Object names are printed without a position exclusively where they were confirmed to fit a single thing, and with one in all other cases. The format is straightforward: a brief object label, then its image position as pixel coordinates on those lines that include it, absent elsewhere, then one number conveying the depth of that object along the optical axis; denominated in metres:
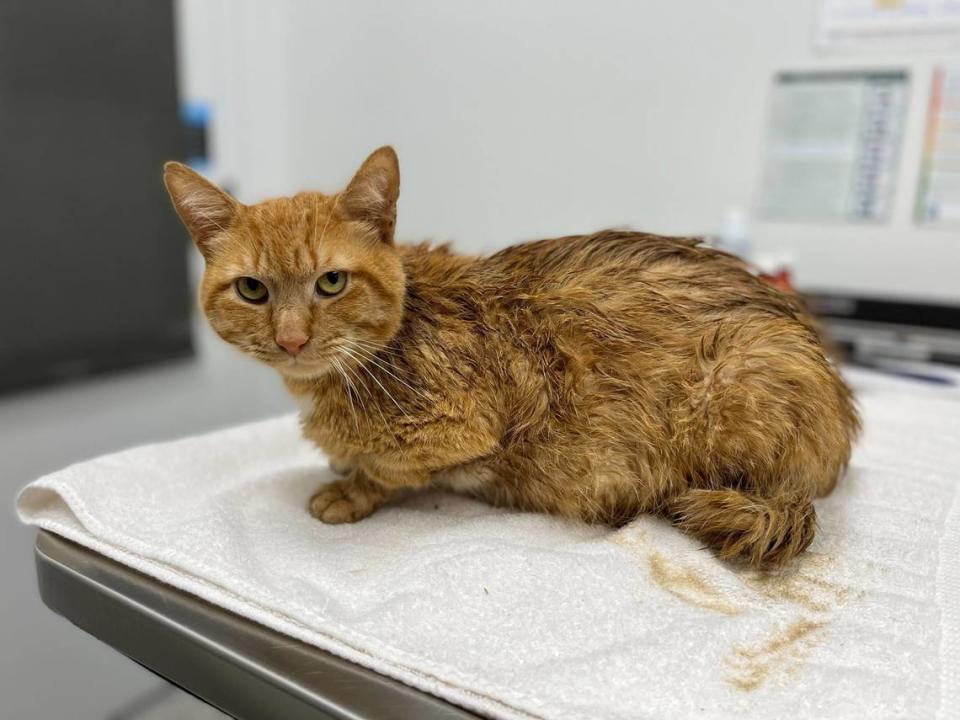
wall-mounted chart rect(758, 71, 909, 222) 1.60
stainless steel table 0.53
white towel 0.53
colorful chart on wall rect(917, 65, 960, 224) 1.53
